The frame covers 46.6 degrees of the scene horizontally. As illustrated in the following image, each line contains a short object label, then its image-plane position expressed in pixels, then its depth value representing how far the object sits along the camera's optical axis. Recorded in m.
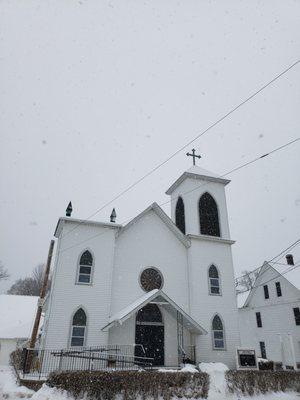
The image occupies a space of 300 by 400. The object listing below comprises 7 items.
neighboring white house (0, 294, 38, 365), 27.88
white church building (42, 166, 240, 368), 16.66
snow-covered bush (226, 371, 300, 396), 12.59
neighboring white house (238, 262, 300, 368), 27.80
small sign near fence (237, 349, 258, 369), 17.06
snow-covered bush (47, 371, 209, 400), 10.62
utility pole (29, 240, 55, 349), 16.84
